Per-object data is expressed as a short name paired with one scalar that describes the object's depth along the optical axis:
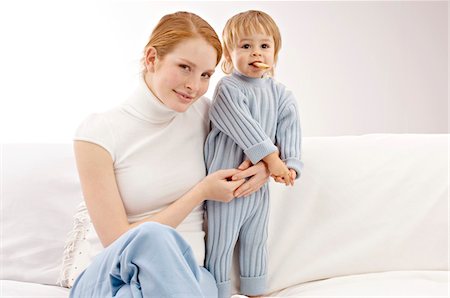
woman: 1.34
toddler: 1.43
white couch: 1.63
